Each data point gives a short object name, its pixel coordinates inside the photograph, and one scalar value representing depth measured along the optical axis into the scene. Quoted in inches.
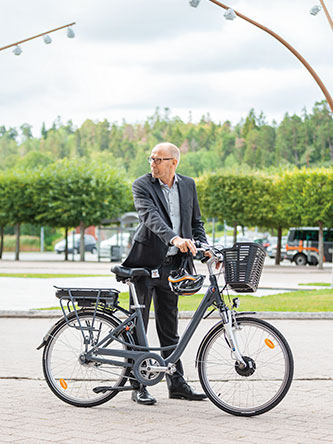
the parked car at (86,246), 2418.8
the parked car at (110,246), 1766.7
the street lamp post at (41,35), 842.8
